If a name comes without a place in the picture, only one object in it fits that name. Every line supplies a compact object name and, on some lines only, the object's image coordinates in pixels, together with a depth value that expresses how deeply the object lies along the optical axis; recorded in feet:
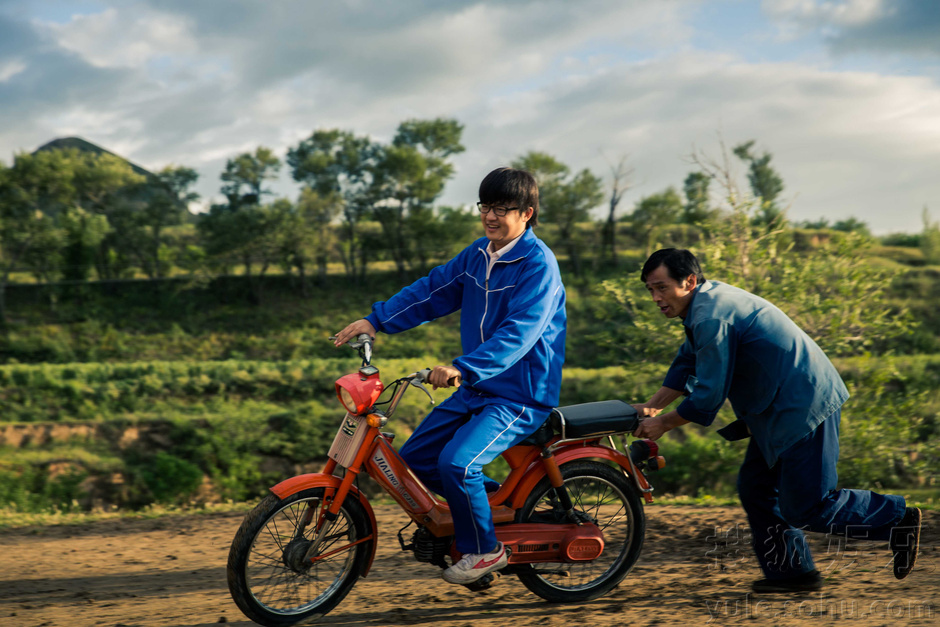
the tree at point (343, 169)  141.69
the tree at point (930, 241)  133.90
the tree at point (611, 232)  130.82
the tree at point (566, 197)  136.26
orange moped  11.48
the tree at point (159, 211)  133.69
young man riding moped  11.33
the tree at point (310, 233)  129.18
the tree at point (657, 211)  141.28
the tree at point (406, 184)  136.98
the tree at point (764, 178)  153.40
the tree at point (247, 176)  142.92
